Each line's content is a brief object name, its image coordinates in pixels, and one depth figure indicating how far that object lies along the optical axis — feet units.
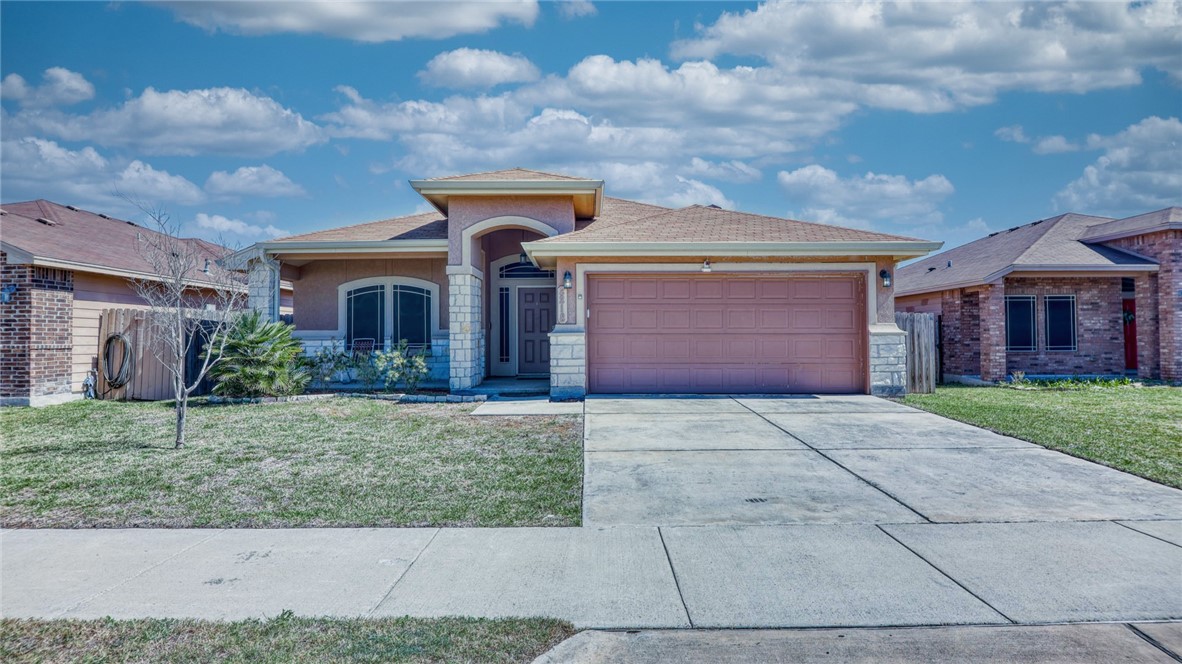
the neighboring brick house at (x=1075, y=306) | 51.06
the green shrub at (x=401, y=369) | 43.60
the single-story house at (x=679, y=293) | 40.63
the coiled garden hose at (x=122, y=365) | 42.86
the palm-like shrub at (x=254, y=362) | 38.55
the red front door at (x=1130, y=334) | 54.49
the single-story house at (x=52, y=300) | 38.73
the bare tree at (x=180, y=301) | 27.71
